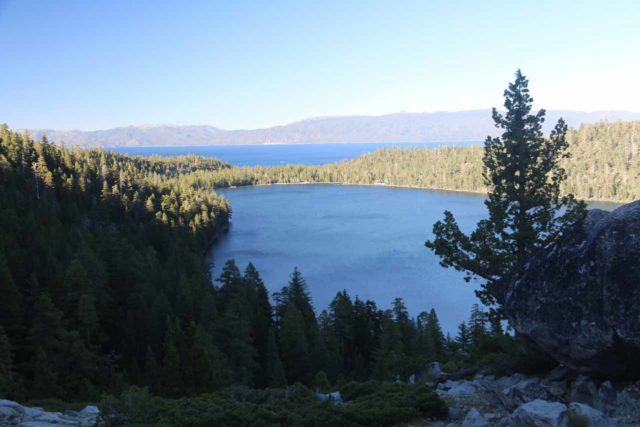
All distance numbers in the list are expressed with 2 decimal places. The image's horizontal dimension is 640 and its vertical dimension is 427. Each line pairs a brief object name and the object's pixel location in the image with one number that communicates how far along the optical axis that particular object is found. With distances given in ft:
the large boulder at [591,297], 28.96
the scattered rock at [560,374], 35.14
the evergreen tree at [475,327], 126.82
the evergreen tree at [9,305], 98.99
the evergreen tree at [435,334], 126.27
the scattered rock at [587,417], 24.35
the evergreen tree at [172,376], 69.36
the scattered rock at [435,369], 50.66
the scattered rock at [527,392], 33.35
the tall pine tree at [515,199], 61.87
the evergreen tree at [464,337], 131.23
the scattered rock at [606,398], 29.69
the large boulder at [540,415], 24.94
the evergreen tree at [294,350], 119.34
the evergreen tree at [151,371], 96.78
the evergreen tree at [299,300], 147.43
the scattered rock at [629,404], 28.09
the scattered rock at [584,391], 31.22
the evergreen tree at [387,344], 106.73
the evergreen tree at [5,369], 59.00
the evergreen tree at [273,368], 103.09
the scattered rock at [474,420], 30.16
